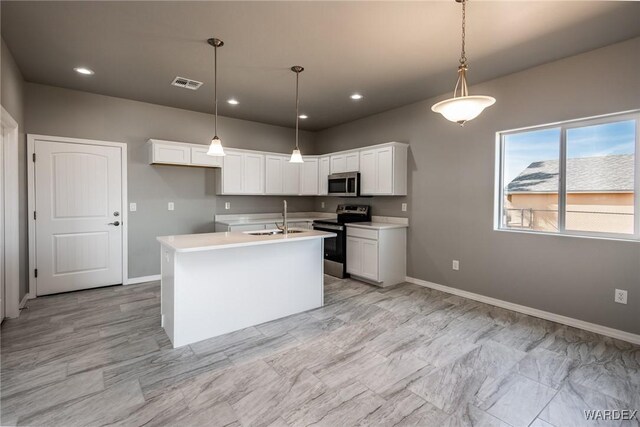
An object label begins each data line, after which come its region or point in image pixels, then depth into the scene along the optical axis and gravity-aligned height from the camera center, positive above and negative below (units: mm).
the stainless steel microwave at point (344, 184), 5066 +401
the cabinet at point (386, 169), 4578 +591
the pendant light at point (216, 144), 2857 +614
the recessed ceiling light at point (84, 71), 3408 +1510
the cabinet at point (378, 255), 4449 -684
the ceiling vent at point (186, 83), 3719 +1517
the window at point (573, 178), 2922 +326
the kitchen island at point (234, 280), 2742 -718
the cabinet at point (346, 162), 5160 +797
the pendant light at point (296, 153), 3386 +607
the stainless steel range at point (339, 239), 4977 -492
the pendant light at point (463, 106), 1945 +661
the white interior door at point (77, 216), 3965 -122
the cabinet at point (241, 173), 5078 +575
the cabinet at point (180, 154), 4398 +778
